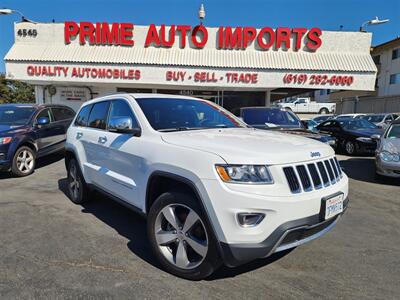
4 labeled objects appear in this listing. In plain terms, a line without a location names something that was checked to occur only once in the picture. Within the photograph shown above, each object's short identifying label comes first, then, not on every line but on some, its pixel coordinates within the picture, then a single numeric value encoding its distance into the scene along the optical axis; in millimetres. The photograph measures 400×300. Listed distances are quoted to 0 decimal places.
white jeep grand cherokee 2357
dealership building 13648
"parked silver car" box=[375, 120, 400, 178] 6547
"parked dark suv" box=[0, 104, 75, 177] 6953
